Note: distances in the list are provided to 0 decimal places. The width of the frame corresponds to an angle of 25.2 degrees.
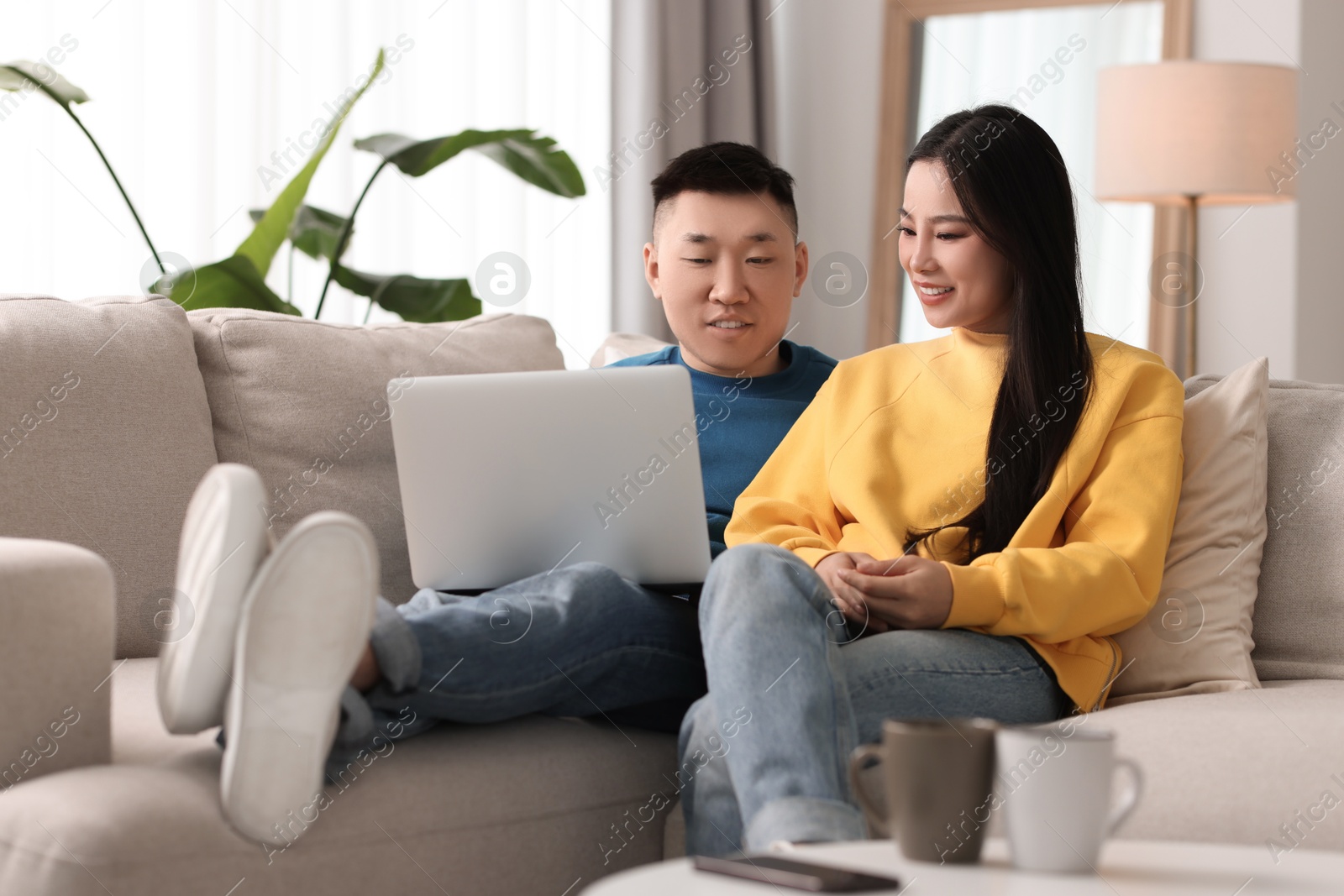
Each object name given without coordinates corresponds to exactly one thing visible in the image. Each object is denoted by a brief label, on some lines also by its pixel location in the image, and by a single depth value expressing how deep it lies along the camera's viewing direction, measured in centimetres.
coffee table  217
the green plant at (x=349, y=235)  388
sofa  254
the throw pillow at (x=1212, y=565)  289
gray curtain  568
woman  260
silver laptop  280
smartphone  215
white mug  220
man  248
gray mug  221
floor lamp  463
